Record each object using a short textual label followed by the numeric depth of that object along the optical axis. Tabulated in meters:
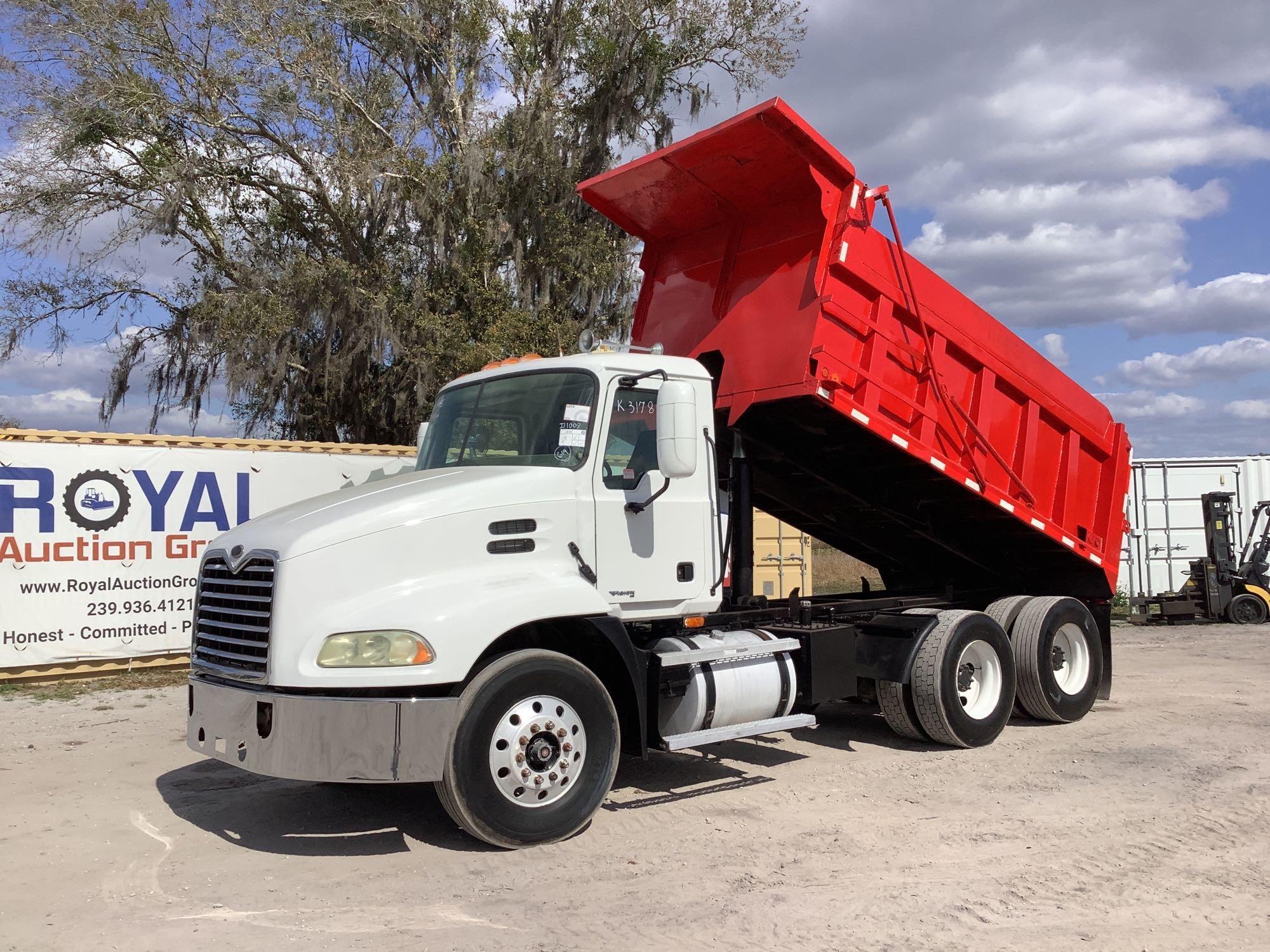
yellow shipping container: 17.72
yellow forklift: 18.17
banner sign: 11.66
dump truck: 5.36
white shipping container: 19.80
